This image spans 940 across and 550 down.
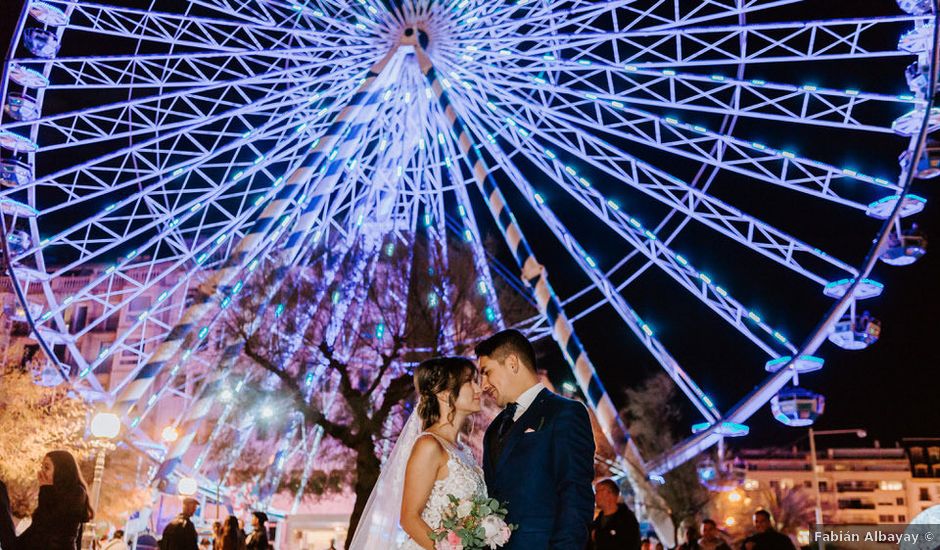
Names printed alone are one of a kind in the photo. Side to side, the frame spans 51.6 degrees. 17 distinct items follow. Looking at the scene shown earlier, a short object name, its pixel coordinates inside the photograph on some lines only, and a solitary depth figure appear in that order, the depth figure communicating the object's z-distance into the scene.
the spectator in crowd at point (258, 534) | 15.12
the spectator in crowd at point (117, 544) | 12.98
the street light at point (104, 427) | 15.96
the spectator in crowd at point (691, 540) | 14.94
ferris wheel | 18.20
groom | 4.38
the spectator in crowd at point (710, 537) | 14.04
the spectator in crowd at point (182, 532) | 12.38
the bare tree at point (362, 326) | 20.16
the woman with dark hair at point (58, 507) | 5.98
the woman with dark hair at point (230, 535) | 13.84
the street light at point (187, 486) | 23.98
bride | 5.19
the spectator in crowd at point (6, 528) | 5.27
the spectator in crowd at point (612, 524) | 8.90
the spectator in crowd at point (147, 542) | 16.58
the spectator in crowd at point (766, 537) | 10.45
